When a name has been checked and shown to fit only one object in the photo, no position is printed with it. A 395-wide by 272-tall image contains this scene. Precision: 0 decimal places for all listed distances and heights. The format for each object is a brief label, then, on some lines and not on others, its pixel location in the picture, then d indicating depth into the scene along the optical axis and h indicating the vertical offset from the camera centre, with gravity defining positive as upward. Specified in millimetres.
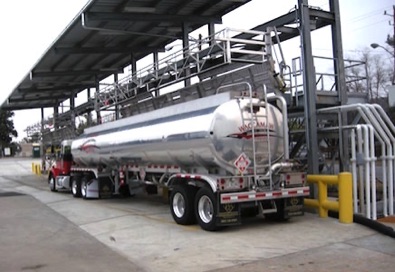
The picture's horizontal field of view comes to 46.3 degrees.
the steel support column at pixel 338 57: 13477 +2500
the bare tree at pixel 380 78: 58781 +8078
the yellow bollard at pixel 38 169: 39728 -1456
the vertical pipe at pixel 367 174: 10586 -767
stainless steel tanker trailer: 10023 -311
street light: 42188 +8768
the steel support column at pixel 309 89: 12547 +1485
